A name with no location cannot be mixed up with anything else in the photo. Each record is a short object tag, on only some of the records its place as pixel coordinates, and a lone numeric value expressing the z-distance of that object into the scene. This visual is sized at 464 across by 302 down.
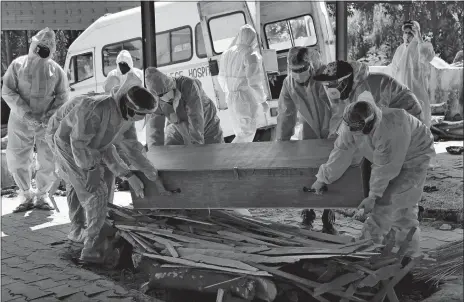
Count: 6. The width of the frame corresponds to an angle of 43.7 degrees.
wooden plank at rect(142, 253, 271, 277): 3.29
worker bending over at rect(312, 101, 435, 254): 3.44
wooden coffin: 3.57
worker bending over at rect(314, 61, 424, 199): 4.06
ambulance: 8.91
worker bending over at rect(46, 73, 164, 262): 4.15
